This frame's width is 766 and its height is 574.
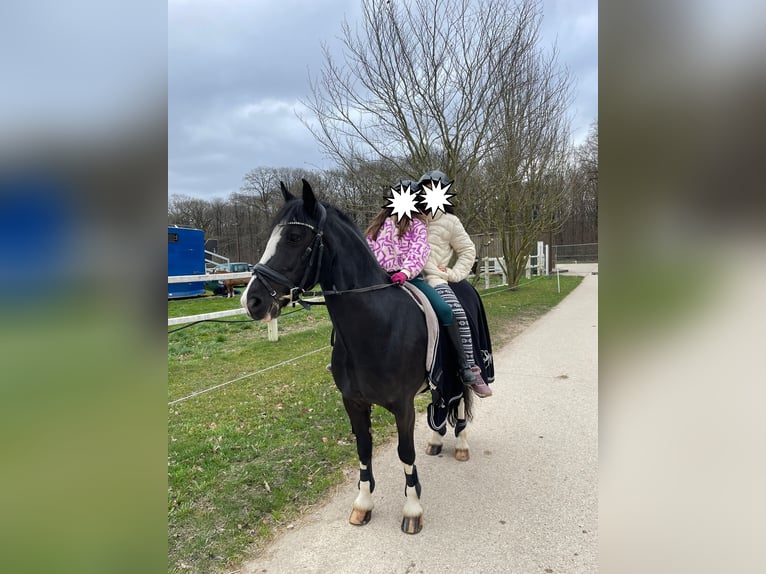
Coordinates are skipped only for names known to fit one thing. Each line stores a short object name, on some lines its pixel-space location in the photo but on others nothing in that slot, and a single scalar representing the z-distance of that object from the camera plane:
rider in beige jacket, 3.09
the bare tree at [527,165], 10.38
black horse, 2.20
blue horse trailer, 13.59
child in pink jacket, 2.89
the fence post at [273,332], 8.18
